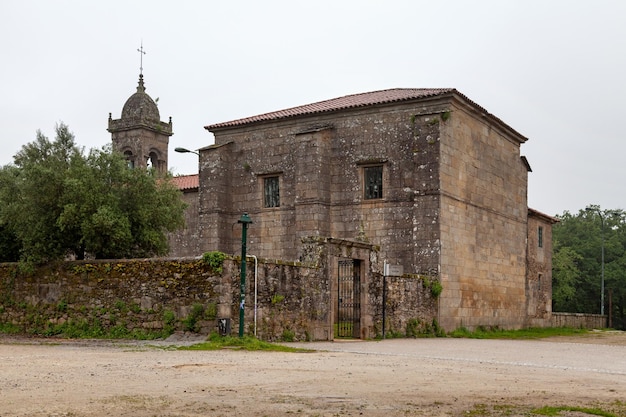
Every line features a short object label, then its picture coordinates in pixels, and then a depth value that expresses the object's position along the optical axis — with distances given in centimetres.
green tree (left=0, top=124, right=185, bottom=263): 2303
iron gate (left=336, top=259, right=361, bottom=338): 2345
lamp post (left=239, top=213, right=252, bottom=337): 1850
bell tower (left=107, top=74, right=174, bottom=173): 6053
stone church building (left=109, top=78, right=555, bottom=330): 2888
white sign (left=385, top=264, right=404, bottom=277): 2454
